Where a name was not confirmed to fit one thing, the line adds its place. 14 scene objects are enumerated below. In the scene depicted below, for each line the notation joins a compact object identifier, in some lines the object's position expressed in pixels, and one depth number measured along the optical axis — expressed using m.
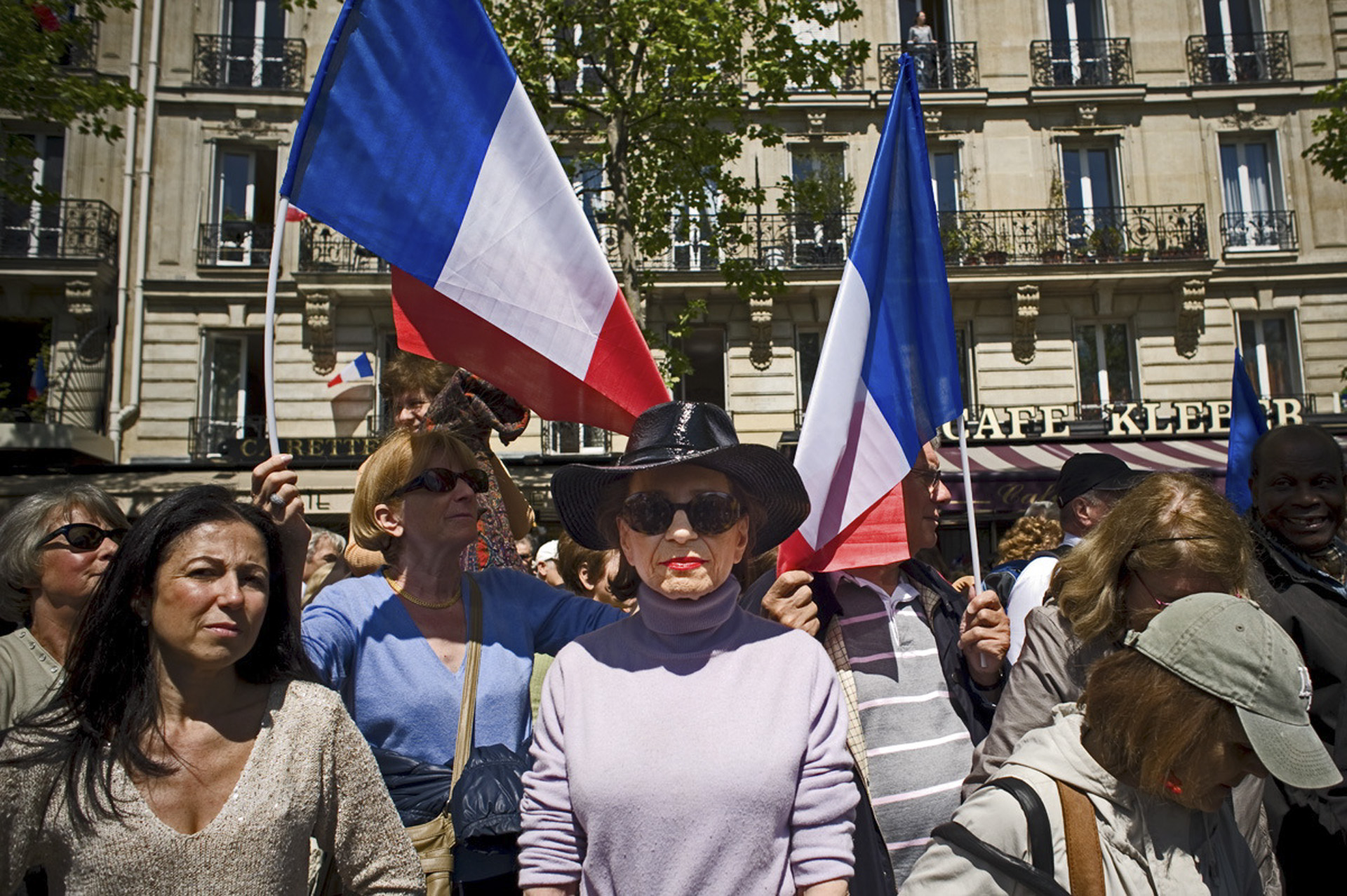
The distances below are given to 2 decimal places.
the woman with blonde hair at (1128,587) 2.26
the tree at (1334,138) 11.05
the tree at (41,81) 9.94
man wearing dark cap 3.61
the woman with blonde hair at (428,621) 2.31
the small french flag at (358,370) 15.63
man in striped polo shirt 2.41
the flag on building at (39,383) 15.60
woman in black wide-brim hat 1.84
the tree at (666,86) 10.95
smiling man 2.58
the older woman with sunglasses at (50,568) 2.61
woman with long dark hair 1.71
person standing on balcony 16.28
